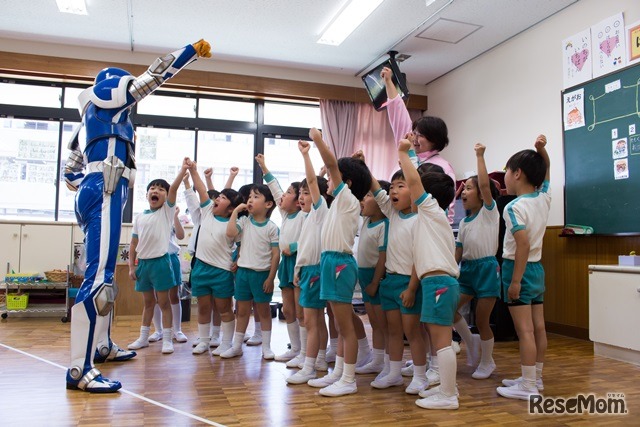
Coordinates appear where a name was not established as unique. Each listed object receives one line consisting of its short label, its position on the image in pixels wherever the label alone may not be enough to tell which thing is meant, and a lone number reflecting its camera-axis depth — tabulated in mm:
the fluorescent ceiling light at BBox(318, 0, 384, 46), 4461
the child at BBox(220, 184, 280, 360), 3092
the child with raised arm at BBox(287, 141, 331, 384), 2446
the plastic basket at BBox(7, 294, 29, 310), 4656
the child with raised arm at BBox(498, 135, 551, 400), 2312
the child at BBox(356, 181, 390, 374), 2541
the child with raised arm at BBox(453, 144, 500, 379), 2607
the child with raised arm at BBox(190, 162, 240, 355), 3188
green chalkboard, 3619
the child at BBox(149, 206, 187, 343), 3619
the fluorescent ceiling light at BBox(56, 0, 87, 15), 4441
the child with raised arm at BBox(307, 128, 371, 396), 2293
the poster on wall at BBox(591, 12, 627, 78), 3810
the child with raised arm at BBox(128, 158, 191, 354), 3342
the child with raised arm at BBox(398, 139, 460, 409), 2064
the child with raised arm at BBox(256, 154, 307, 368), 3012
